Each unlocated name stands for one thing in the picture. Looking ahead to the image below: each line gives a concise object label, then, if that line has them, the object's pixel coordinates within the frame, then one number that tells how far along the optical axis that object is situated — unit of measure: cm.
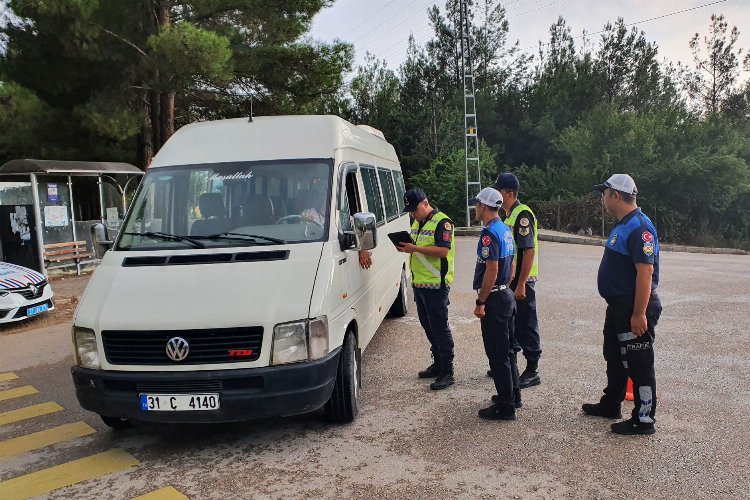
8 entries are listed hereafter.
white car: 837
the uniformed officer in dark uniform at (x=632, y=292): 394
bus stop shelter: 1154
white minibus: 377
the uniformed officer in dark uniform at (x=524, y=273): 501
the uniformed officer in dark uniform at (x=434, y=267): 512
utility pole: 2275
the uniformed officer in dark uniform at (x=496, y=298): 438
